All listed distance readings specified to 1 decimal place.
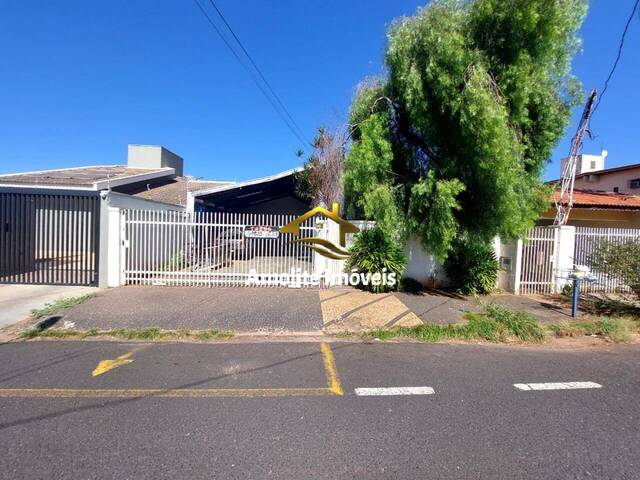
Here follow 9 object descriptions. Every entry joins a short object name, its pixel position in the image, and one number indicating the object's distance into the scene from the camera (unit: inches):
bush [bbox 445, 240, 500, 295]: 350.9
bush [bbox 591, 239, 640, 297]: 283.4
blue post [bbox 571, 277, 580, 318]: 273.0
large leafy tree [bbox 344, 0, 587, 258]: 257.4
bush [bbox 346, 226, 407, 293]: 340.5
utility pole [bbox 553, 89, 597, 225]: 370.5
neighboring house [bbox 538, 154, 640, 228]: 465.1
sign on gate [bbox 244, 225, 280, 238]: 357.7
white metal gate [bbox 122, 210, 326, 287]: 347.3
